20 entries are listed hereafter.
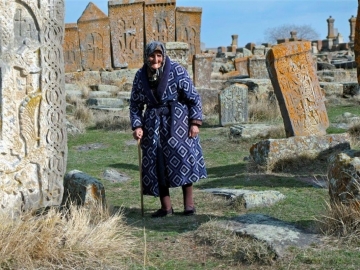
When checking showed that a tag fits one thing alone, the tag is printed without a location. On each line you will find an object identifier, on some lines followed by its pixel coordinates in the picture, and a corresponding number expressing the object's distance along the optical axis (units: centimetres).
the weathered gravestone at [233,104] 1239
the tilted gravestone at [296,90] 902
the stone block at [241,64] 2334
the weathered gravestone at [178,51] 1681
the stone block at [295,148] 781
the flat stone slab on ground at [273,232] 435
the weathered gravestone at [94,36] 2175
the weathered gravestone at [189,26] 2170
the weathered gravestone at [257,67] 1967
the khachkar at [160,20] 2152
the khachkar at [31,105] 505
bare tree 7526
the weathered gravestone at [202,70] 1798
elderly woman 568
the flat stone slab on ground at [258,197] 579
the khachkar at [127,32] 2158
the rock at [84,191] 540
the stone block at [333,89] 1577
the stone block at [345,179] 454
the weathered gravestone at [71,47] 2167
